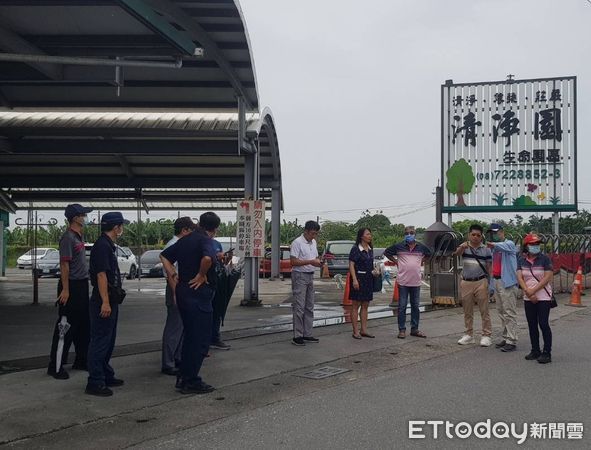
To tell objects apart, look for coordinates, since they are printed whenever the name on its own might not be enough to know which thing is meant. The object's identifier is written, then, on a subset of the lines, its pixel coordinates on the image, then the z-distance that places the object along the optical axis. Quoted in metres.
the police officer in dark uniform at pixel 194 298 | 6.11
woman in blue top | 9.34
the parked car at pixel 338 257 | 22.09
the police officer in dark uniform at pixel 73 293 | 6.80
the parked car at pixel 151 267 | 27.17
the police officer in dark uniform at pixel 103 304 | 6.08
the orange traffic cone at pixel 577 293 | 15.26
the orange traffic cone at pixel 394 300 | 14.43
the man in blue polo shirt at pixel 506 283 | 8.79
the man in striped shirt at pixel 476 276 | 9.09
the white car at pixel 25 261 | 32.28
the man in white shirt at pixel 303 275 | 8.90
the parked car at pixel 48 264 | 26.56
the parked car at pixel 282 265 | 26.77
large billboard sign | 22.48
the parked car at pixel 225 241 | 28.95
